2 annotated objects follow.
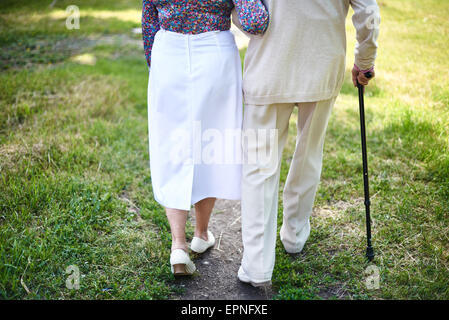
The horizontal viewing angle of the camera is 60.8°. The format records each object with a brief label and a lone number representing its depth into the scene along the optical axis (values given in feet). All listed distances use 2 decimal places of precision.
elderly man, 6.75
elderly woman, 7.34
